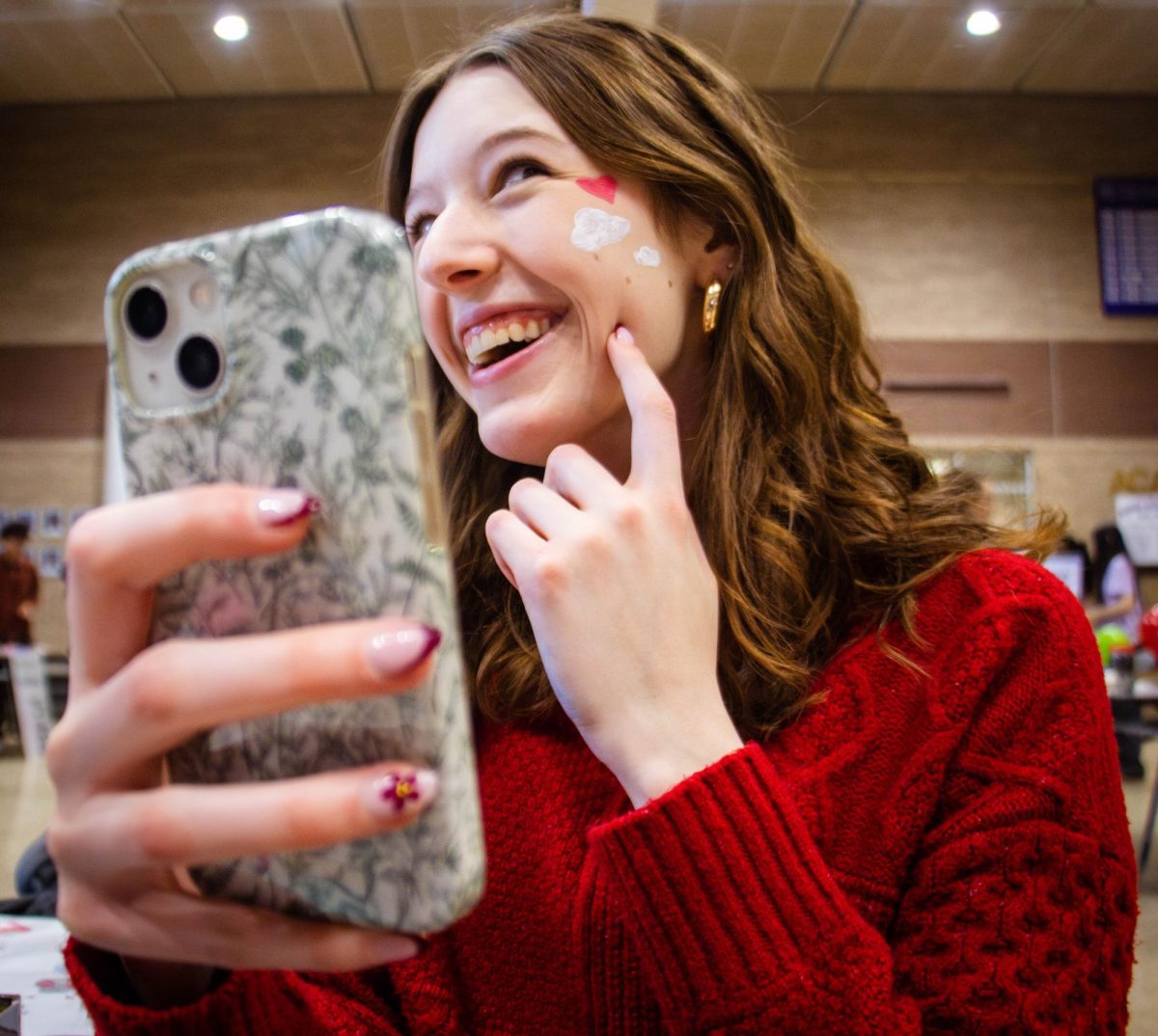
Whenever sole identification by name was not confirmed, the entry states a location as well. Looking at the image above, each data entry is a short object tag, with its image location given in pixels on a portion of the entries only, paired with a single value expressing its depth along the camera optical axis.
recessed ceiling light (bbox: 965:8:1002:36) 4.20
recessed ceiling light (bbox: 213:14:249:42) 4.11
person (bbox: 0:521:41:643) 4.73
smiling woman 0.43
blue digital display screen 4.95
